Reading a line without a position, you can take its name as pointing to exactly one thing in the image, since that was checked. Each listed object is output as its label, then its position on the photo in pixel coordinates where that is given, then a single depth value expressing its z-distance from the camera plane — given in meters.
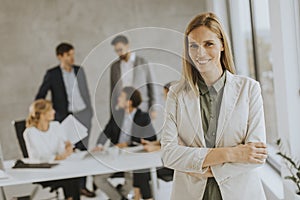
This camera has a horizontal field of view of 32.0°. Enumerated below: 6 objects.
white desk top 2.88
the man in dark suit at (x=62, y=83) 4.29
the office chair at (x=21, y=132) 3.56
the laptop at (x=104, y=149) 2.24
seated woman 3.31
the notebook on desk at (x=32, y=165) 3.29
